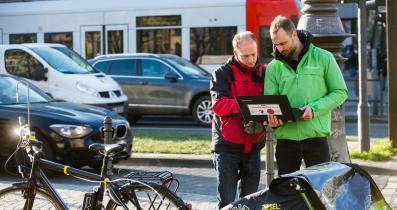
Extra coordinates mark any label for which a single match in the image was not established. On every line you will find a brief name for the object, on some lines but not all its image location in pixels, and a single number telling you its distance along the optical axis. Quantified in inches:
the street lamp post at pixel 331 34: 305.3
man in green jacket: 200.2
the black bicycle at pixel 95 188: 186.1
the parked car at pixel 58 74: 569.3
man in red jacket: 201.3
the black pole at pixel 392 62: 419.8
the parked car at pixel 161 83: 634.8
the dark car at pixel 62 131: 368.8
